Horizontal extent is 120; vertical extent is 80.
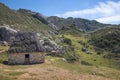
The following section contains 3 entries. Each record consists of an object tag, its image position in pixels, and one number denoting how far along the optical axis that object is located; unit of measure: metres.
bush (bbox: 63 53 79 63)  24.25
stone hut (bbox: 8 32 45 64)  19.30
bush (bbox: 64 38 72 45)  33.15
